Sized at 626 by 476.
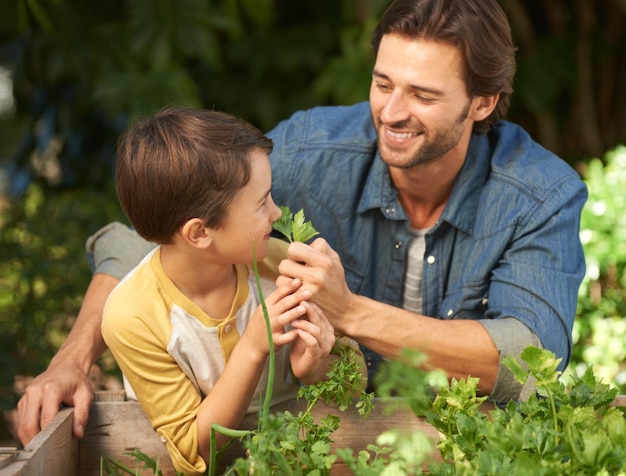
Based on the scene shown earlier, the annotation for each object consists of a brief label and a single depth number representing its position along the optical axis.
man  1.91
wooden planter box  1.79
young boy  1.76
